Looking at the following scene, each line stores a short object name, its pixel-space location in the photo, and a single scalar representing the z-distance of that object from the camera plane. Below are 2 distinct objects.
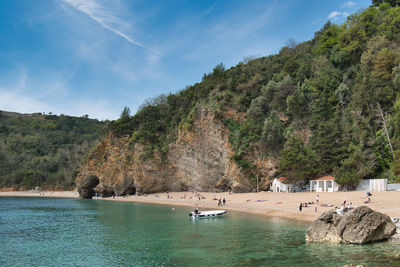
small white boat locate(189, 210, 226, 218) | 31.13
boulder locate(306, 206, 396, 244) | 17.12
